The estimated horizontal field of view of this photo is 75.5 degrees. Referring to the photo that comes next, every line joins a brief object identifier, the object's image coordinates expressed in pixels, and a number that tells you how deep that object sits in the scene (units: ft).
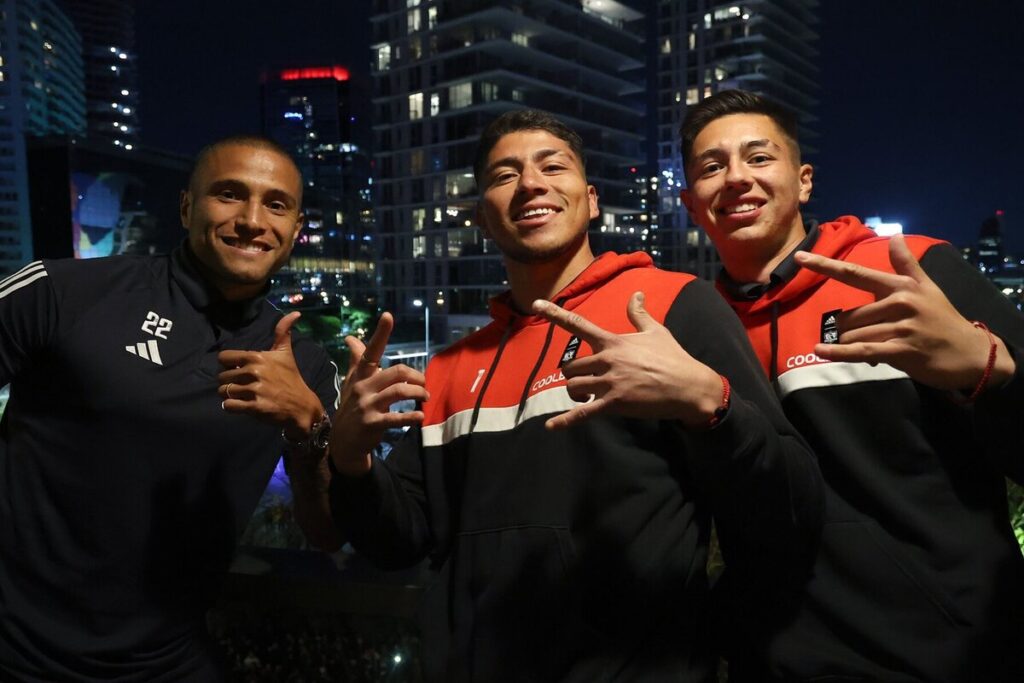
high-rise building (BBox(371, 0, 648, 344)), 164.55
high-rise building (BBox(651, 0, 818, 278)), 227.20
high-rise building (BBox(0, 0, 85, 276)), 297.12
